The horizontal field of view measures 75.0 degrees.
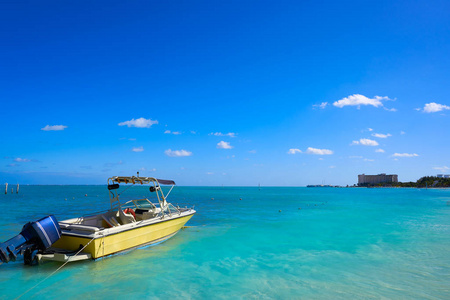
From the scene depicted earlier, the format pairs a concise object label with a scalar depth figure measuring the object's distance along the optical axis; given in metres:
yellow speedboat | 10.30
